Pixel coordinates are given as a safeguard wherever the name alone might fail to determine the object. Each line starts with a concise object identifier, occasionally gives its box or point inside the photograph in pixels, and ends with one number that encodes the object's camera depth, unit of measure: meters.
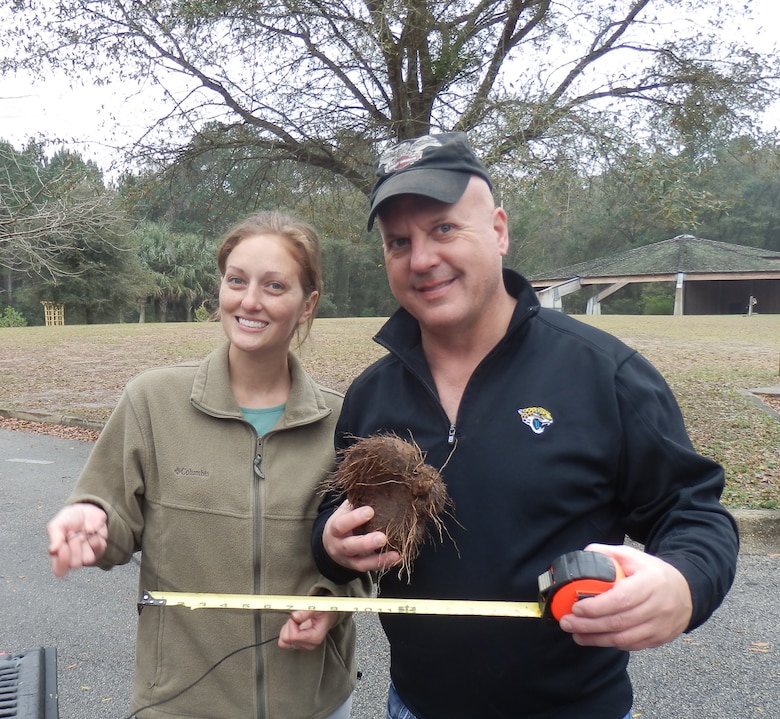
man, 1.64
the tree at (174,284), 43.50
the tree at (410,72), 7.59
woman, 2.00
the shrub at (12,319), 39.84
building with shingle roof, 28.22
